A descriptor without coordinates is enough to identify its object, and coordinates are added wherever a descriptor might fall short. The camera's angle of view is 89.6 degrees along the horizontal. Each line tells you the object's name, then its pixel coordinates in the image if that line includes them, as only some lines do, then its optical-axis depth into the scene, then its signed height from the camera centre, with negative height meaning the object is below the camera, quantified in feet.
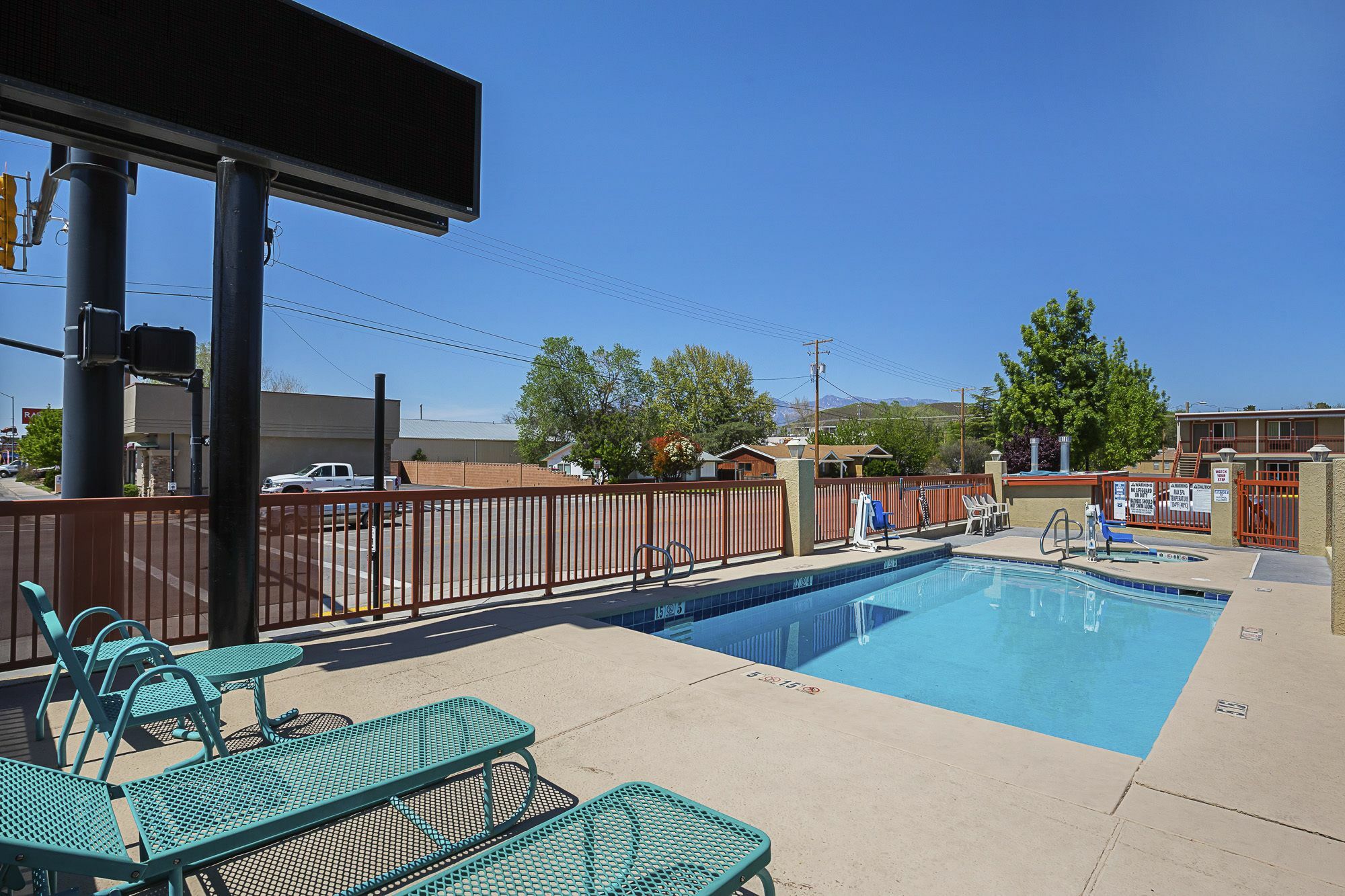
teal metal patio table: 10.32 -3.40
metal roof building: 187.52 +3.40
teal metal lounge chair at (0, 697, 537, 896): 5.29 -3.50
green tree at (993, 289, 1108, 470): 93.97 +11.47
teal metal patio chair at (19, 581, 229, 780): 7.98 -3.30
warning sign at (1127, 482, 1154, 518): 51.90 -3.17
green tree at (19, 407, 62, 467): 134.41 +2.25
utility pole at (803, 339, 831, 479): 156.04 +21.29
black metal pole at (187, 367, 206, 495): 35.53 +0.67
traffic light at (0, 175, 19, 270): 19.07 +6.57
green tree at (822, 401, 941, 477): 188.03 +5.99
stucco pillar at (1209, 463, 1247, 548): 44.75 -3.43
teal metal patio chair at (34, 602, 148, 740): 10.02 -3.43
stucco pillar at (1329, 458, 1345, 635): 18.49 -2.39
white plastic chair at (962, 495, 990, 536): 49.14 -4.36
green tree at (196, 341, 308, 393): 172.72 +20.50
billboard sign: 12.35 +7.55
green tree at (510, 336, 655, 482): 186.09 +17.20
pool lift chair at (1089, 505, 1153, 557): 37.50 -4.38
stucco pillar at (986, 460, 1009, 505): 56.59 -1.72
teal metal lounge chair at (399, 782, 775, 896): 5.65 -3.60
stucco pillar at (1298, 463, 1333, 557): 36.35 -2.72
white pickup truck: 86.43 -3.65
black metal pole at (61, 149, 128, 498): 18.61 +4.35
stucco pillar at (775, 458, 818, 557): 35.35 -2.54
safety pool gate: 43.09 -3.48
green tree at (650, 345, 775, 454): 206.69 +20.39
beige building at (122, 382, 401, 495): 107.76 +3.70
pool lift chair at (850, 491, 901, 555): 38.29 -3.73
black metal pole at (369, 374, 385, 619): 19.69 -2.63
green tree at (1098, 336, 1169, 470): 127.44 +8.84
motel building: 138.62 +5.81
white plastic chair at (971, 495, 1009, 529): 51.42 -4.15
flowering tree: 137.59 +0.17
